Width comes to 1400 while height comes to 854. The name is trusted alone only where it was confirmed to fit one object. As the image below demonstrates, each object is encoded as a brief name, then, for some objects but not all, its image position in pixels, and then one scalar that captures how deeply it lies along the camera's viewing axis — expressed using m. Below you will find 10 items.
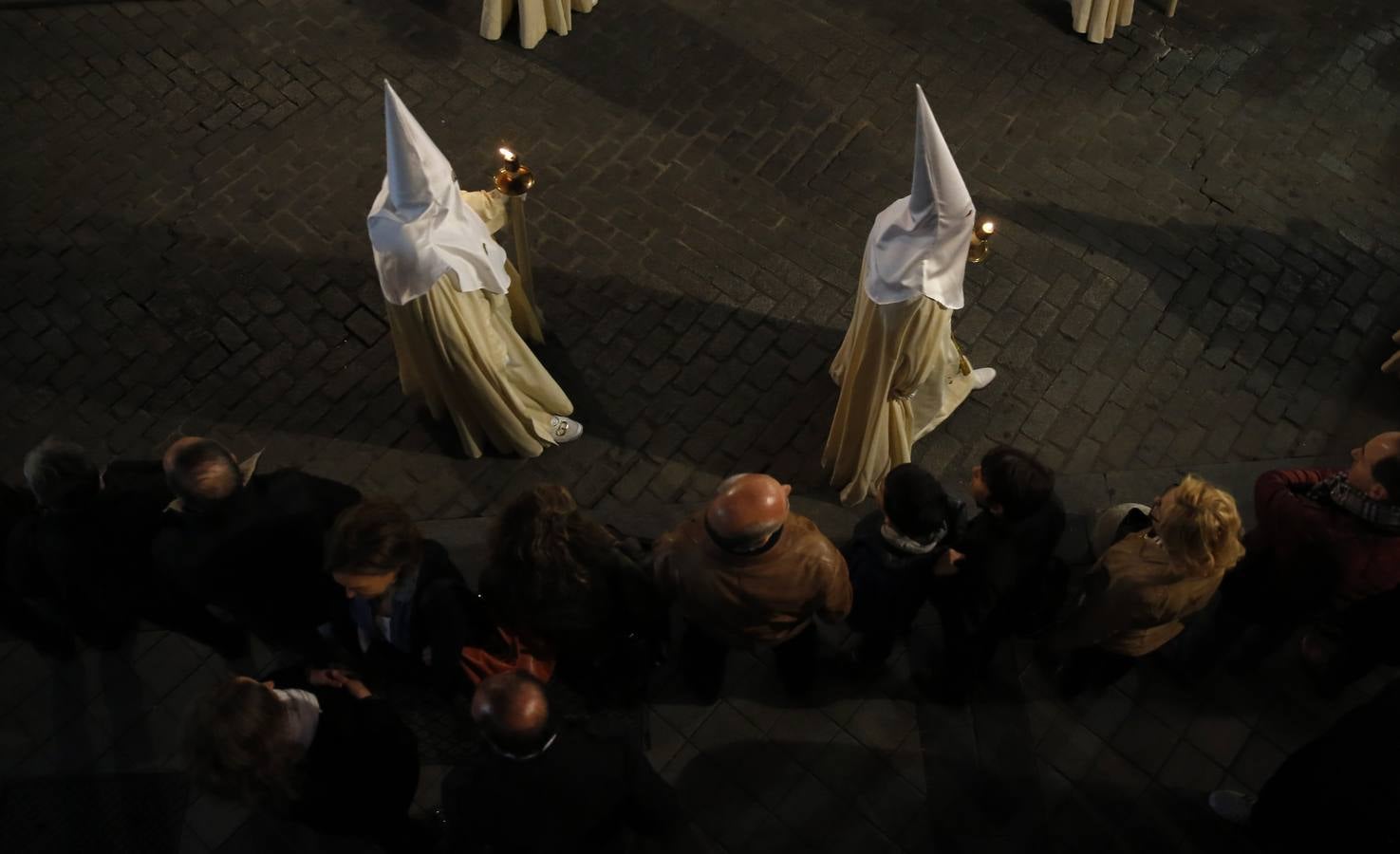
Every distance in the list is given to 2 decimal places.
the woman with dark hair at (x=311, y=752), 2.81
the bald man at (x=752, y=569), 3.15
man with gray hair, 3.60
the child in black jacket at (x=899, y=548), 3.38
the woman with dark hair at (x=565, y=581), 3.29
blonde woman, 3.28
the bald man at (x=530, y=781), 2.85
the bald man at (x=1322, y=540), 3.48
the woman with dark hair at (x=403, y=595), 3.26
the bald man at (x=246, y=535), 3.43
